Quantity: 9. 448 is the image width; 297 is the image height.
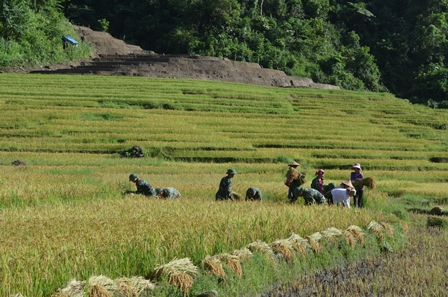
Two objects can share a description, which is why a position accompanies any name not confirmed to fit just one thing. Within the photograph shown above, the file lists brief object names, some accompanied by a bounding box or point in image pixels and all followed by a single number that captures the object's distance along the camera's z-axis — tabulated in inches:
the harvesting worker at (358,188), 1125.1
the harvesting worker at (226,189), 1072.2
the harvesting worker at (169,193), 1096.0
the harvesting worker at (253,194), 1117.7
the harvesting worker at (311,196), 1003.3
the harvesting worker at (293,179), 1068.5
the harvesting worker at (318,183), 1079.6
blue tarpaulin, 4104.8
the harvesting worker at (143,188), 1098.1
